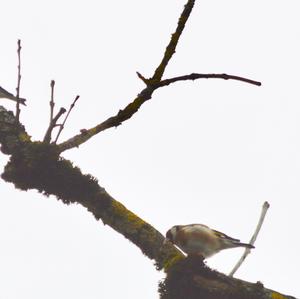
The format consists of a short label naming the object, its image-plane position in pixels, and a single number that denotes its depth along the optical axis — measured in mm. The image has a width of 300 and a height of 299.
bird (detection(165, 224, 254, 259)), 12773
